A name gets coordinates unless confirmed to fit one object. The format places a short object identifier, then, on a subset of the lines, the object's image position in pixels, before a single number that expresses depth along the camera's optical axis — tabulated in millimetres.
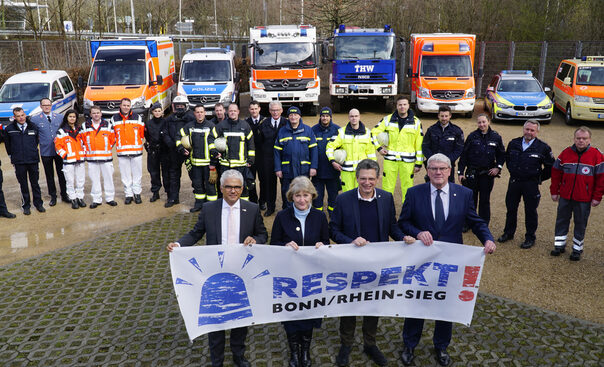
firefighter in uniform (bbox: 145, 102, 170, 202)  10203
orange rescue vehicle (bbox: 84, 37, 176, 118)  17875
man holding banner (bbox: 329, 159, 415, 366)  4793
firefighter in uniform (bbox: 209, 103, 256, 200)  8773
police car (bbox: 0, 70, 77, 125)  16562
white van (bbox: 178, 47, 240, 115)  18656
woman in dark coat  4699
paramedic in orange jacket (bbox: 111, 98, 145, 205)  10242
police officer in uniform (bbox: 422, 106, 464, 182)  8445
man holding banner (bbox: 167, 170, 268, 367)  4859
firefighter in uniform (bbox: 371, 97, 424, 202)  8578
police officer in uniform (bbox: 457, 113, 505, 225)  8242
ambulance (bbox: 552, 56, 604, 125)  17781
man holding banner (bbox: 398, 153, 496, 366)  4859
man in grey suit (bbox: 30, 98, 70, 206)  10188
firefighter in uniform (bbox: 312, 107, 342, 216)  8703
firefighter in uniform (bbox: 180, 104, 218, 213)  9227
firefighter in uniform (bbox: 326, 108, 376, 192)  8266
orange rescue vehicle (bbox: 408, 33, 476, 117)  19000
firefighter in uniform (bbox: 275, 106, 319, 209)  8570
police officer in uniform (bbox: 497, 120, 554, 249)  7816
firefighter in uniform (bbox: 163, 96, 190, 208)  9977
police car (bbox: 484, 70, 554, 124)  18219
